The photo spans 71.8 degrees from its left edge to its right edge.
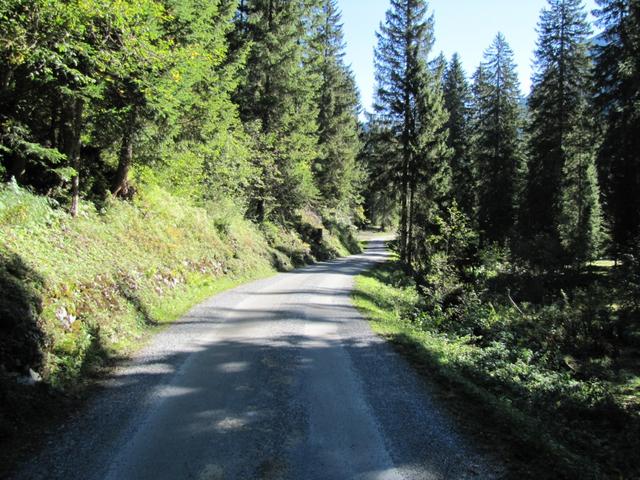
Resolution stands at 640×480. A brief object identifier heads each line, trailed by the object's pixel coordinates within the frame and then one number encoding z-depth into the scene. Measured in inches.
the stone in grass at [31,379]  210.5
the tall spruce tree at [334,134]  1501.0
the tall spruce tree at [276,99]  924.0
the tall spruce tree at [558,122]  1160.8
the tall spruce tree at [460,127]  1594.5
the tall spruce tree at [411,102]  1029.8
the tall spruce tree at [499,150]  1416.1
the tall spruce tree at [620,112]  792.3
